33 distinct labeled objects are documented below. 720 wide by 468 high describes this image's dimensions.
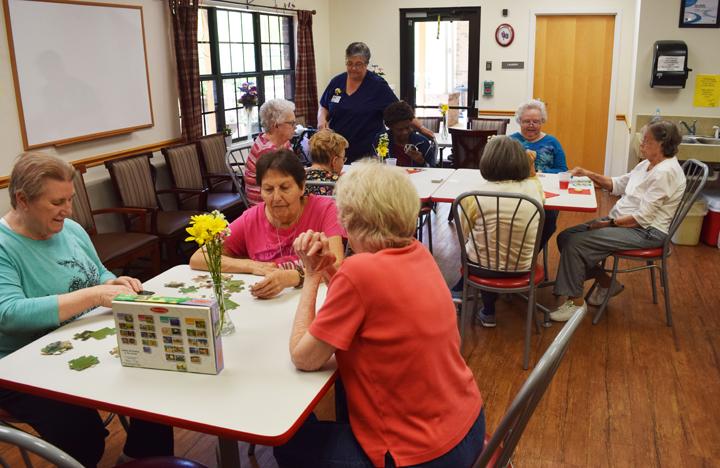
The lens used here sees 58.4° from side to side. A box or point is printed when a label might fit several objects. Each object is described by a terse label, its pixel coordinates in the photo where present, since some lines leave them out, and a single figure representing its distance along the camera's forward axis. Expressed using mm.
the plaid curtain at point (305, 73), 7227
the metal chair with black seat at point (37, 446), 1226
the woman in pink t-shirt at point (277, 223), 2365
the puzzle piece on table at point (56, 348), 1789
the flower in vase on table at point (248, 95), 6355
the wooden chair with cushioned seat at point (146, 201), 4344
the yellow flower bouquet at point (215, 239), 1737
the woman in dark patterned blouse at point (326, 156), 3341
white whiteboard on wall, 3977
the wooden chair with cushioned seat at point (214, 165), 5355
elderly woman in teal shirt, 1897
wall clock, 7504
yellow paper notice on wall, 5535
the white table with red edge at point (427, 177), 3846
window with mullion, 5953
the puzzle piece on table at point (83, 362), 1697
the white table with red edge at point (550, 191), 3461
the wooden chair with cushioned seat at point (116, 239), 3836
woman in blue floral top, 4320
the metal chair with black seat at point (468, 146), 5246
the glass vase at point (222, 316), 1801
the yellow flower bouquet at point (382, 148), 4105
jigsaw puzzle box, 1608
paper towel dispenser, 5426
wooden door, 7344
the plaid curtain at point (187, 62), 5230
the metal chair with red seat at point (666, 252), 3467
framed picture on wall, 5387
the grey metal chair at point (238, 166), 4352
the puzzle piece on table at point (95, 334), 1871
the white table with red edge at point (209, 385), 1450
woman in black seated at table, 4668
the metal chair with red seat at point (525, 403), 1395
